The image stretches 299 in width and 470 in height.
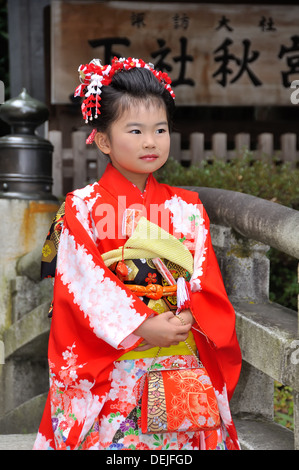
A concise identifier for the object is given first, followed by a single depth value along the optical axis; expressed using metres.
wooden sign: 7.89
